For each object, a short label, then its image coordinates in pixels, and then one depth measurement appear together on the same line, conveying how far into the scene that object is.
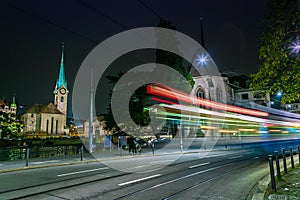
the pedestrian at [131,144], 21.50
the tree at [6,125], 42.28
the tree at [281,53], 6.39
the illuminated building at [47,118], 113.44
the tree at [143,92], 28.78
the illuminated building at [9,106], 120.50
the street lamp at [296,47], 6.73
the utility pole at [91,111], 19.50
